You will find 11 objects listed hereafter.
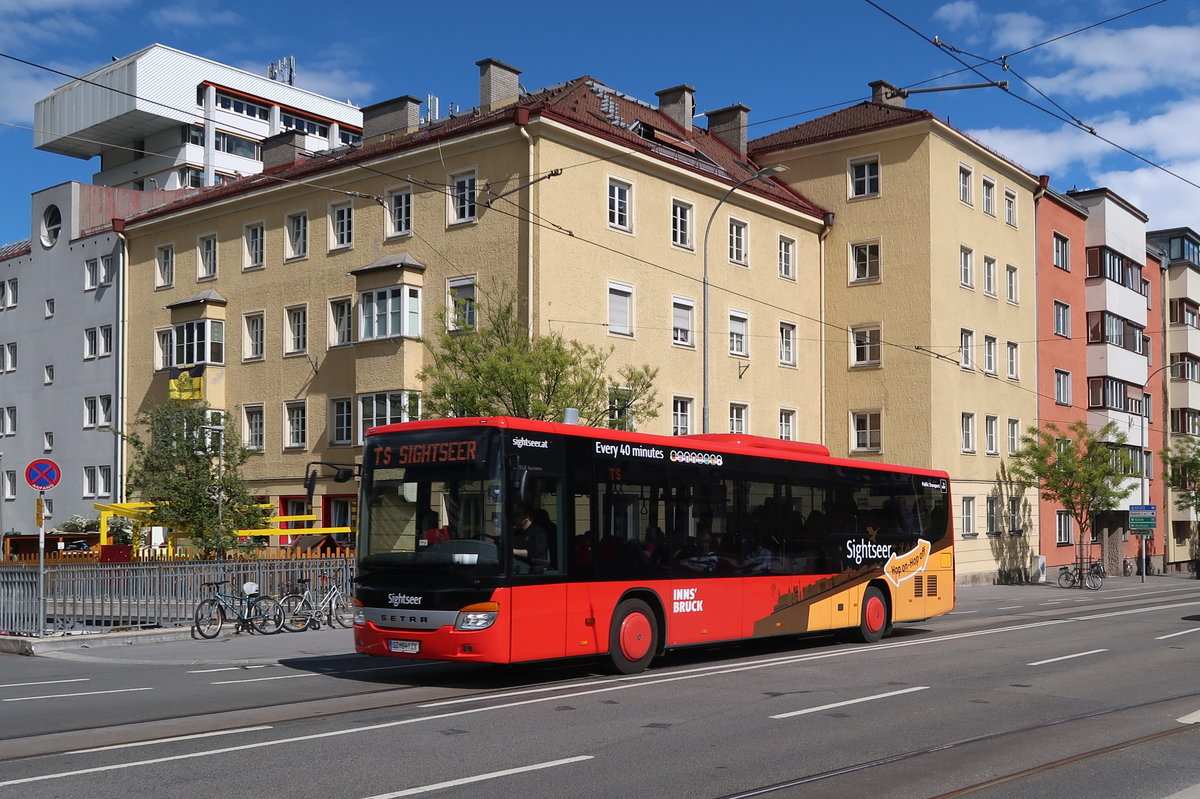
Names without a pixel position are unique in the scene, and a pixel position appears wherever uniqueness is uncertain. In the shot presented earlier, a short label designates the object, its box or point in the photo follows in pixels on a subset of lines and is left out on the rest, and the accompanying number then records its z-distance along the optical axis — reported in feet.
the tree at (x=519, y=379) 88.17
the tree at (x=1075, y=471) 146.20
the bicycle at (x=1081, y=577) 140.77
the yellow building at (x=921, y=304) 136.77
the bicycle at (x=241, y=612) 70.74
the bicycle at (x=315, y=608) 74.08
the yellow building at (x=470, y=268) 110.73
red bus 44.47
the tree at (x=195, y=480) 93.66
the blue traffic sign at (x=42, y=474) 65.05
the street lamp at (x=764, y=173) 91.44
